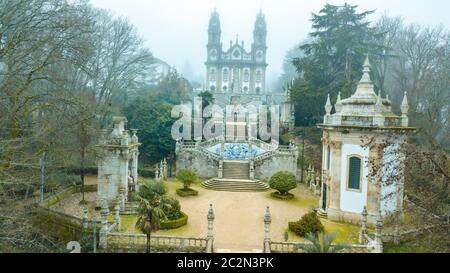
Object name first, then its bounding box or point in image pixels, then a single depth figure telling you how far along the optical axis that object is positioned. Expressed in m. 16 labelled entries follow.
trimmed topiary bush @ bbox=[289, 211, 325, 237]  18.66
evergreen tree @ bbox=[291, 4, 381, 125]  38.41
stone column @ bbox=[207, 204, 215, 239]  16.58
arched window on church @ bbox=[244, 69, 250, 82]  86.88
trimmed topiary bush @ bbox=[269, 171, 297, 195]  26.92
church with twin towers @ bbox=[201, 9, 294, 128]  86.56
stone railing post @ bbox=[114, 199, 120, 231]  18.51
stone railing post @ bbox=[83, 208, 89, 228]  17.97
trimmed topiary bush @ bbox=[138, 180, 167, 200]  20.72
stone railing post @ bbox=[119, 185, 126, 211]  22.20
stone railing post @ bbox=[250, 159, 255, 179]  32.81
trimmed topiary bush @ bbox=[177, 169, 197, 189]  27.73
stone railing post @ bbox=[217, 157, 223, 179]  32.94
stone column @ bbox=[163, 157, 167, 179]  33.27
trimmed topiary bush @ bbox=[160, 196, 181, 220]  19.75
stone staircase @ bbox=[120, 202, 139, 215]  22.22
